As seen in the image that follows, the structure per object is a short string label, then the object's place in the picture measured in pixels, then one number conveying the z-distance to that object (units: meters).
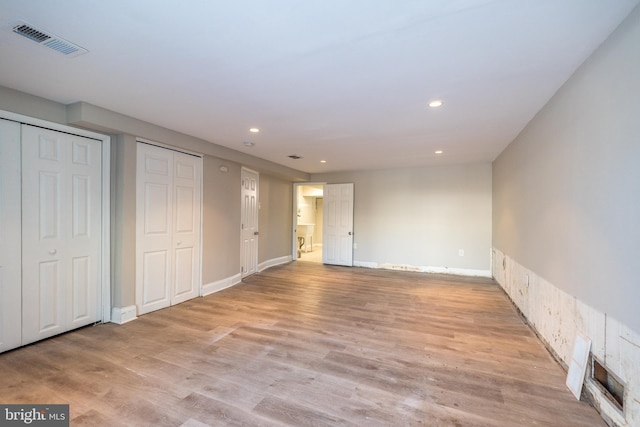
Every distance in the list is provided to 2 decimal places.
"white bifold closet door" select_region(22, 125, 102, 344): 2.67
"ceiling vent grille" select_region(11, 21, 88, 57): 1.63
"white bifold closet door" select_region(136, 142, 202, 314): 3.51
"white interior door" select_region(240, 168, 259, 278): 5.45
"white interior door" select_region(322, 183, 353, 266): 6.94
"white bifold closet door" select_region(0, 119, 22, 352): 2.49
